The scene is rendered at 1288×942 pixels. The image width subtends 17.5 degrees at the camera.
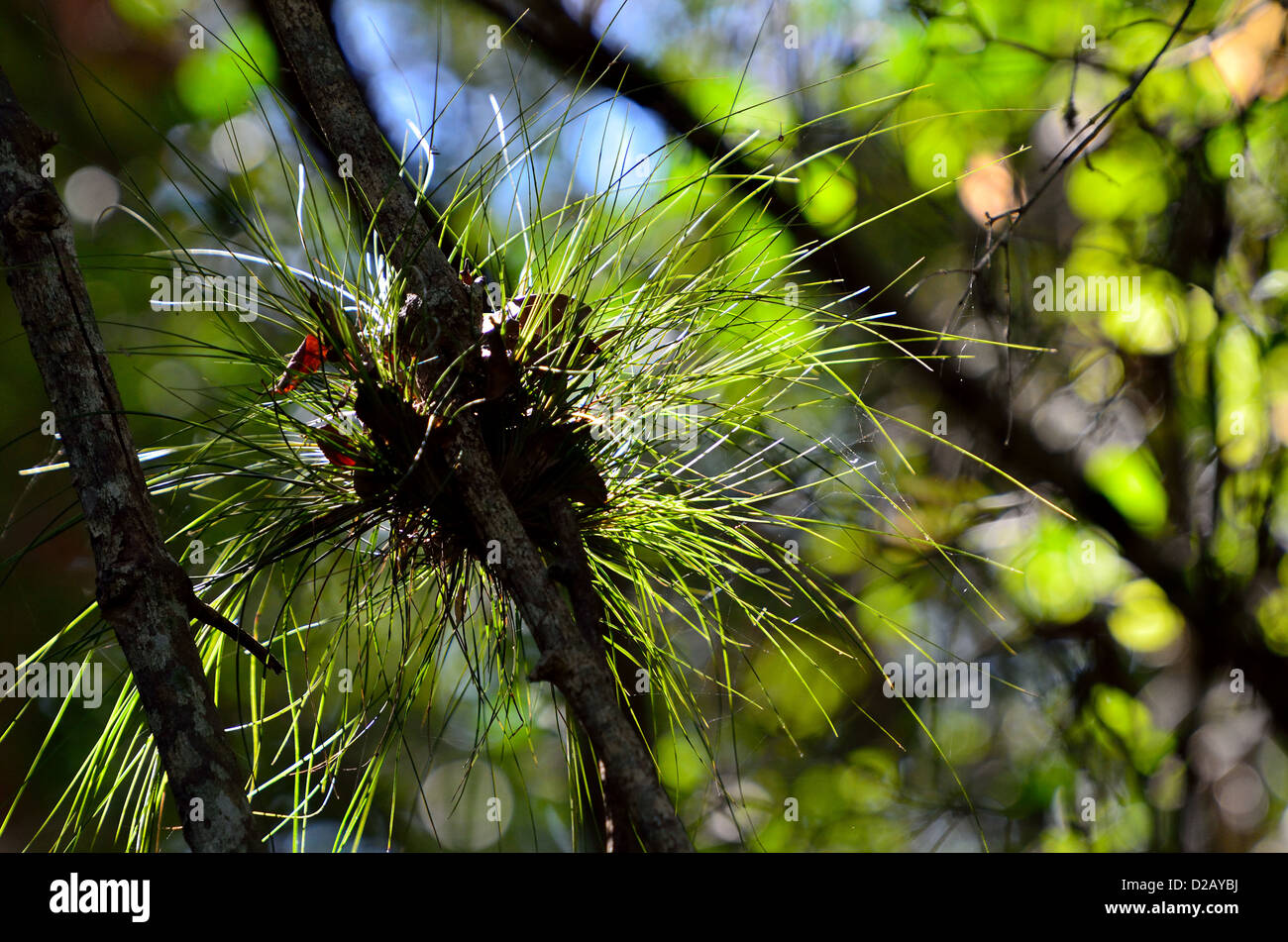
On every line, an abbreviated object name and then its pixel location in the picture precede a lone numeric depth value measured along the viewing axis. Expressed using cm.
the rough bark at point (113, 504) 191
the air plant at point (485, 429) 198
